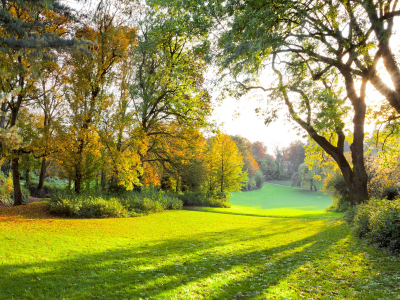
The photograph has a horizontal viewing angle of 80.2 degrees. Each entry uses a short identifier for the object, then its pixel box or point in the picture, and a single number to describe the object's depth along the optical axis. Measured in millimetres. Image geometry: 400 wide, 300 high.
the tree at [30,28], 7090
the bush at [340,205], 23598
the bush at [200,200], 26344
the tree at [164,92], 15453
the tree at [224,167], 29547
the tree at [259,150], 75625
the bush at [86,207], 13203
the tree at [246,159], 55850
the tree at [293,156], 70875
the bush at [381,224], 7334
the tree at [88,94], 15070
